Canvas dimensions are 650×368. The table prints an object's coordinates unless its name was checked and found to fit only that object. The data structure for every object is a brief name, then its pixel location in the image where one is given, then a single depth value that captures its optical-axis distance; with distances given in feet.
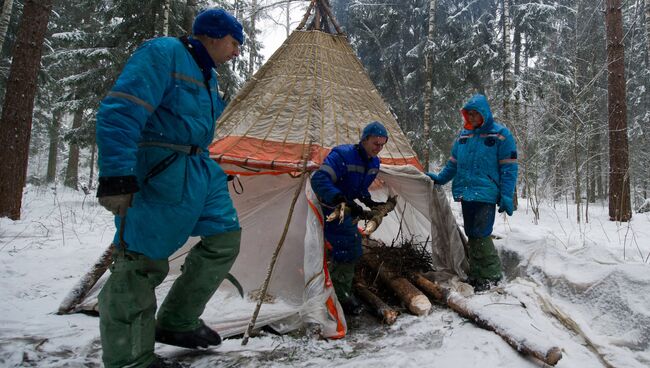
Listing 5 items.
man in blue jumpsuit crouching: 9.31
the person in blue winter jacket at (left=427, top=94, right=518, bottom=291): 10.43
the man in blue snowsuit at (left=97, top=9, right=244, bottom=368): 5.07
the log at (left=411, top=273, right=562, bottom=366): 6.12
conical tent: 8.93
